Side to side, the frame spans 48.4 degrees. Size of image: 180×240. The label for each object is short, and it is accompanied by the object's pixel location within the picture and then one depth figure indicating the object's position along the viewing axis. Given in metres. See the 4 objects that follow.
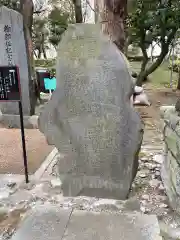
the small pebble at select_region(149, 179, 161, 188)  2.25
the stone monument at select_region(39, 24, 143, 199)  1.84
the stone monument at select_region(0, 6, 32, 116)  3.70
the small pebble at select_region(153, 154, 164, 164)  2.68
